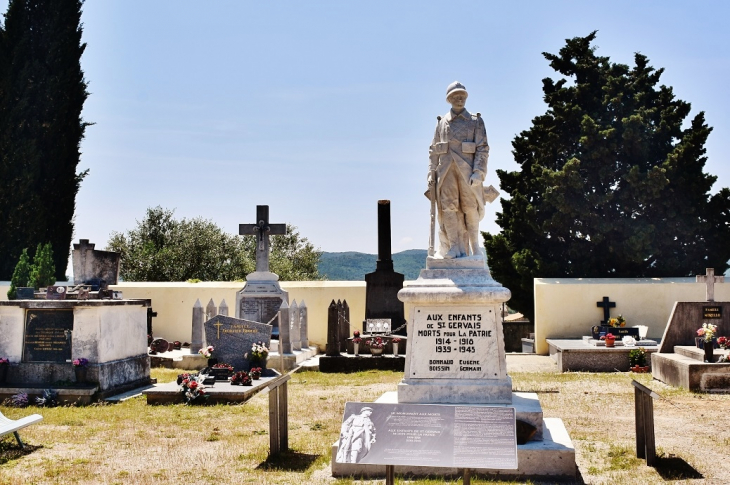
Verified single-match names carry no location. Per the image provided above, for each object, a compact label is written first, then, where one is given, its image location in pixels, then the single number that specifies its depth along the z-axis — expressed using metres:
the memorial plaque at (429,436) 4.86
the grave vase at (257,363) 13.00
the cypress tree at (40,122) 25.92
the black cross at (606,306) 18.62
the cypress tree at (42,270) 15.27
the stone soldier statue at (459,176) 7.98
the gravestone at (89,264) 13.82
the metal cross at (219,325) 13.23
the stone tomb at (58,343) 11.97
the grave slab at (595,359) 15.36
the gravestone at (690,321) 13.41
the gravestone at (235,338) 13.12
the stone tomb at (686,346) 11.70
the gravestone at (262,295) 18.42
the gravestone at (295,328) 17.88
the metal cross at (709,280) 14.05
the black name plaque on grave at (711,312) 13.38
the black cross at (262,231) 19.36
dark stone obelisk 18.14
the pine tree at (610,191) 20.91
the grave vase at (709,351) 11.86
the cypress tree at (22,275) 16.12
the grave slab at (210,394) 11.45
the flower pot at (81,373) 11.82
